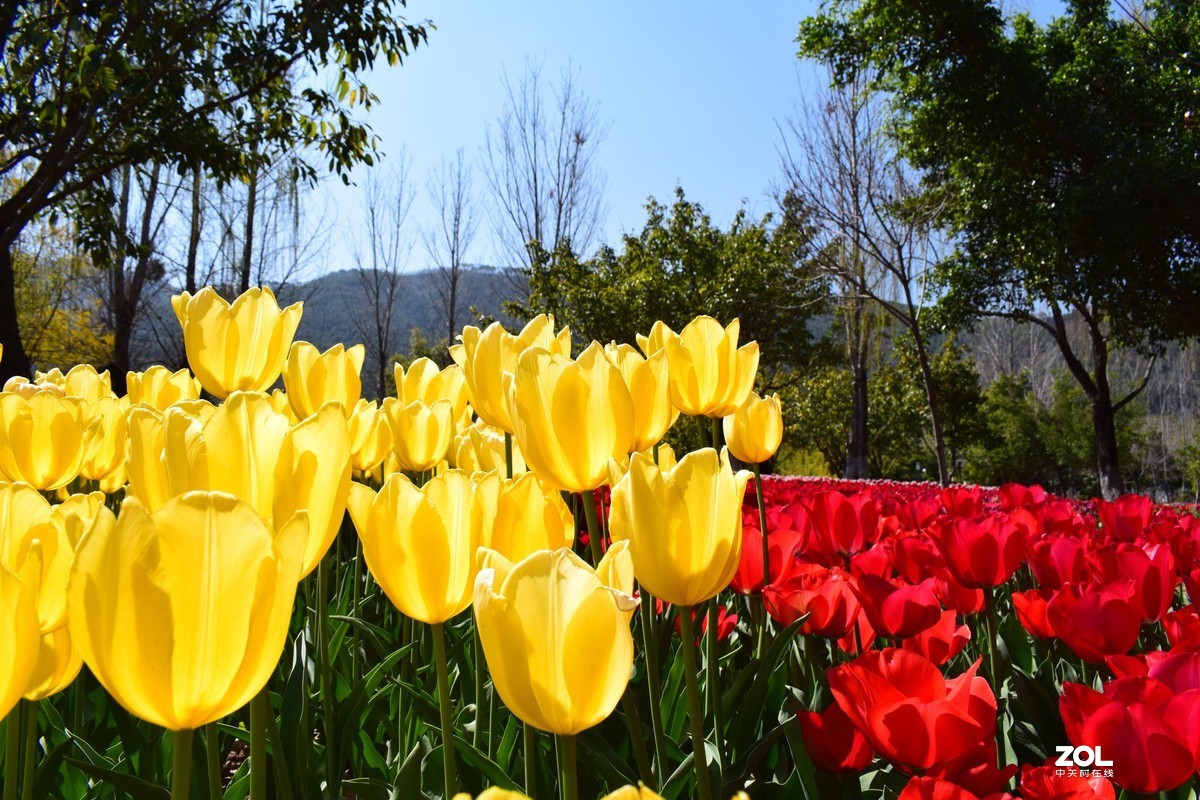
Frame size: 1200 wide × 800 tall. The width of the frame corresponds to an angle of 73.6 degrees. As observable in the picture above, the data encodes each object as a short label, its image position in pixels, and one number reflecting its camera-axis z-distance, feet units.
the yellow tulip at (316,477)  1.77
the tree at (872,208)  36.91
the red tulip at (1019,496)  6.68
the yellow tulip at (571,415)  2.43
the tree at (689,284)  49.14
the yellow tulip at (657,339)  3.82
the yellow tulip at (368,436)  3.61
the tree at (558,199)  62.08
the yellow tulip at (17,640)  1.25
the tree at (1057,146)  33.63
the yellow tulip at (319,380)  3.74
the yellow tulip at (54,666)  1.66
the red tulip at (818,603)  3.21
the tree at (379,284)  83.87
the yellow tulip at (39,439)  3.33
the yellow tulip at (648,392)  2.87
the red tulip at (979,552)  3.84
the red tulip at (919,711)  2.15
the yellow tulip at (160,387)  4.29
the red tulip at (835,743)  2.36
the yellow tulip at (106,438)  3.94
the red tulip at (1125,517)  5.40
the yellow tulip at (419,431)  4.08
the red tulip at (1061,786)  1.98
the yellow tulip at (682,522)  2.00
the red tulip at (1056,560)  3.93
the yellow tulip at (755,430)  4.48
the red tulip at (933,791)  1.83
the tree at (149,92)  15.21
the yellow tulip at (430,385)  4.55
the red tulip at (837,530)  4.83
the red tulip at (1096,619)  3.06
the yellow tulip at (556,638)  1.53
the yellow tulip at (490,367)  3.15
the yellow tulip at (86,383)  4.78
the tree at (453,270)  80.43
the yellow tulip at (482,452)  3.82
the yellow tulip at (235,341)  3.50
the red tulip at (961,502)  5.79
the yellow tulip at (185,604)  1.22
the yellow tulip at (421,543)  2.08
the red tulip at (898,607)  3.22
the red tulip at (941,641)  2.83
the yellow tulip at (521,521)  2.22
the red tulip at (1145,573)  3.56
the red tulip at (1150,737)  2.18
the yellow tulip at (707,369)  3.62
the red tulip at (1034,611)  3.48
